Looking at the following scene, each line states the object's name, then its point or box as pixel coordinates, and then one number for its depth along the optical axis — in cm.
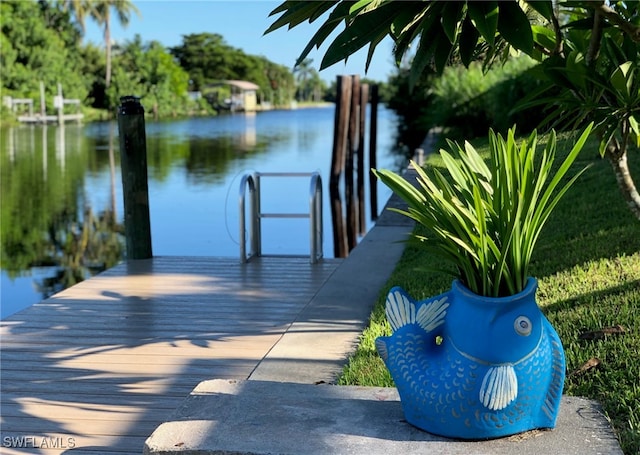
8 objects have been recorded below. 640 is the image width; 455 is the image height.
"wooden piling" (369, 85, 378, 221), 1718
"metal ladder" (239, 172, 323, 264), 659
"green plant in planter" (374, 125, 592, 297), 223
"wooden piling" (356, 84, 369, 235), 1495
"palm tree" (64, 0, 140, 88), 5422
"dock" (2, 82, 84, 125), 4206
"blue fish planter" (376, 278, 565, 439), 218
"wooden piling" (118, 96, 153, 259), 667
